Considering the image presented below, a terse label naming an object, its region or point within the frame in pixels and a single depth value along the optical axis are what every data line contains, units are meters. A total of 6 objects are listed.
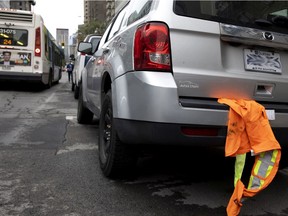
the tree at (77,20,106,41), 72.66
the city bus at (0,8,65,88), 13.50
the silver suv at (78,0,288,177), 3.11
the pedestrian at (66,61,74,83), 25.94
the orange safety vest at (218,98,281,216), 2.98
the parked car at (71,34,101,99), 10.08
